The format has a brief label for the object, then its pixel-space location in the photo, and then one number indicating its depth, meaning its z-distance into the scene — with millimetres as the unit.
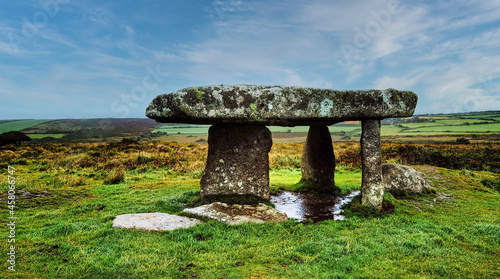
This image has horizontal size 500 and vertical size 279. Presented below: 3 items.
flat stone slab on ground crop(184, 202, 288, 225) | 6945
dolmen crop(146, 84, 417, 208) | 7160
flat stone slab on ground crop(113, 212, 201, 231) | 6305
